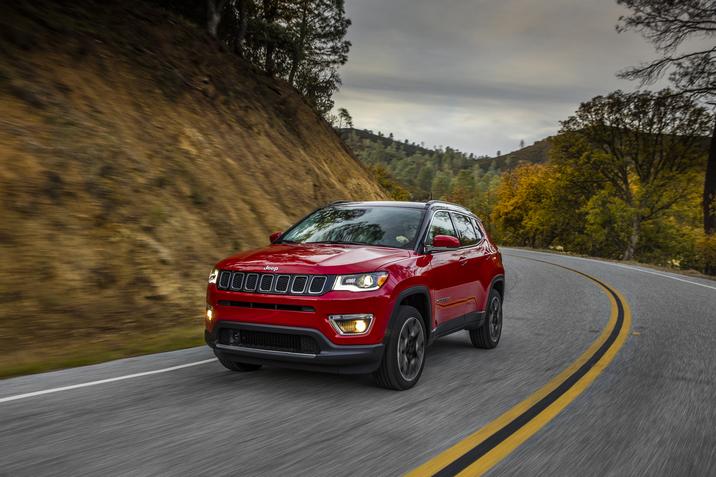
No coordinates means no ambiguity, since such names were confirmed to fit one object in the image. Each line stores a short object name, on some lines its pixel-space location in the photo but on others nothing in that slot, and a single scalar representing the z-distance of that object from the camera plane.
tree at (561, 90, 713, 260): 35.75
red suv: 5.17
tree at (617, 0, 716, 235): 27.33
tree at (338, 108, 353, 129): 77.25
